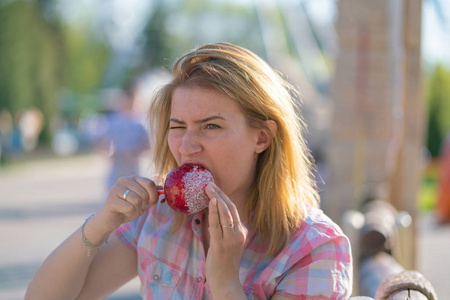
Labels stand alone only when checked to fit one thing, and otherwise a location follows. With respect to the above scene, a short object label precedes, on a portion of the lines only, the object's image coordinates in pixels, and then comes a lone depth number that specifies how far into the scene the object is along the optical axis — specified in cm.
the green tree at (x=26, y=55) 2589
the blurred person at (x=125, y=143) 636
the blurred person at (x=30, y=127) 2727
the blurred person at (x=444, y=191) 1061
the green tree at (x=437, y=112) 2445
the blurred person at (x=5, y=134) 2141
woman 173
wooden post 536
